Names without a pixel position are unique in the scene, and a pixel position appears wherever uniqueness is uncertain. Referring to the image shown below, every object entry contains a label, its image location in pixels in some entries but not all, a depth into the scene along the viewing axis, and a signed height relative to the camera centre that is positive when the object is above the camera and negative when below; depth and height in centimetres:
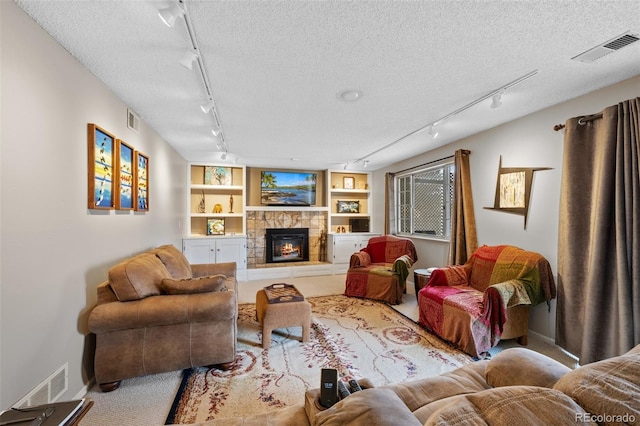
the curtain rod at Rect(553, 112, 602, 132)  231 +83
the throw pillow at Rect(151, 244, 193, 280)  284 -54
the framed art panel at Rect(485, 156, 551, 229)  294 +26
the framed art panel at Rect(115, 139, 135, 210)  237 +35
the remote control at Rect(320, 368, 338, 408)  92 -61
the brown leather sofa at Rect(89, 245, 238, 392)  195 -84
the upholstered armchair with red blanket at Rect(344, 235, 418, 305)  402 -90
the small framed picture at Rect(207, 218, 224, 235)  554 -29
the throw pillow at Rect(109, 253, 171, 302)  202 -52
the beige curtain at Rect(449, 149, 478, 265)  360 -5
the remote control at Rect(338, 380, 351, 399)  96 -65
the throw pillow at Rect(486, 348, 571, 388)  111 -70
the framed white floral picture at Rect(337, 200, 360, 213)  648 +15
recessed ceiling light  238 +108
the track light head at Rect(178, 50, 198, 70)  168 +99
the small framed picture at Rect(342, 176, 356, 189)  645 +74
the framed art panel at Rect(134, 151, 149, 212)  276 +34
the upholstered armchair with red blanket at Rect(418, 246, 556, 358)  246 -88
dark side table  364 -90
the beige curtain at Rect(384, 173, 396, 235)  555 +16
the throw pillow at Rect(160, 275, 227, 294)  223 -61
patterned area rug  188 -134
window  425 +20
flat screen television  593 +56
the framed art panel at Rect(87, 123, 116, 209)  202 +37
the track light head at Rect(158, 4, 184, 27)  132 +101
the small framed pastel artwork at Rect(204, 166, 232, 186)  560 +80
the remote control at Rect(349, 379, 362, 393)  98 -65
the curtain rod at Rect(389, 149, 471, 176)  368 +84
